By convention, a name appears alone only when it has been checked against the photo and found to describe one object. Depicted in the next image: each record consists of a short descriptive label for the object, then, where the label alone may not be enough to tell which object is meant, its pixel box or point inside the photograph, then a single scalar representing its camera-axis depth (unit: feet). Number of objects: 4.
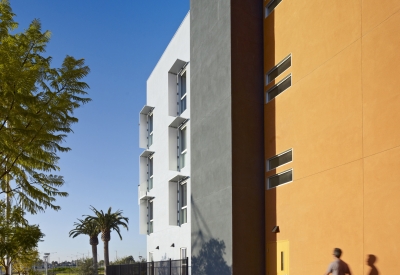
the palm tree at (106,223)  191.93
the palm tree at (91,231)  197.98
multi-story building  39.83
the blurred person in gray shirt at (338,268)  40.91
